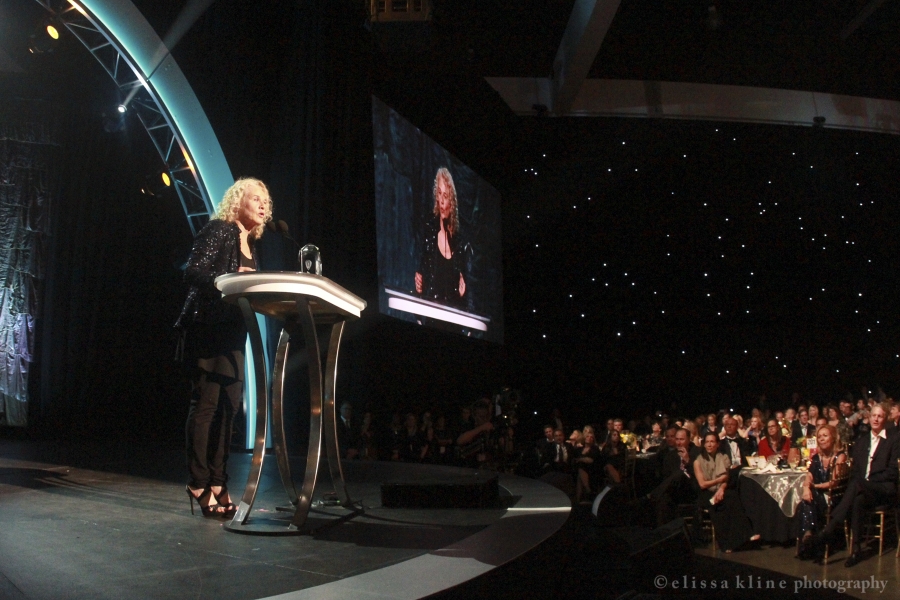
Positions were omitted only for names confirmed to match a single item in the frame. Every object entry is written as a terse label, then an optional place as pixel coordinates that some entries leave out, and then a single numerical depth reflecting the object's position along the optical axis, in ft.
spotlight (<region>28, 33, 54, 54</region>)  16.39
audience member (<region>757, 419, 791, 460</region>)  19.94
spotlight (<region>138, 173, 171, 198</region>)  19.61
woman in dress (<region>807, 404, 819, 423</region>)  22.91
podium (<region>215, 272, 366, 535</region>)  6.09
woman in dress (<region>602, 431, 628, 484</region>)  20.24
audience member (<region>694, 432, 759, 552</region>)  14.93
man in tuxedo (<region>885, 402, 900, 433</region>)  18.38
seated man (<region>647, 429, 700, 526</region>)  15.90
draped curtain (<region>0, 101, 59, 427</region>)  21.07
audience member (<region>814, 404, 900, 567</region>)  13.46
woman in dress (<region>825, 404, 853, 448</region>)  19.51
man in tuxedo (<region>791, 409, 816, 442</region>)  23.00
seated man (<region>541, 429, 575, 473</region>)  21.15
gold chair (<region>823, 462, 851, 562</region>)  14.28
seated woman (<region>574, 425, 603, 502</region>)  20.47
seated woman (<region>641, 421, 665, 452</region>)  23.88
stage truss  15.57
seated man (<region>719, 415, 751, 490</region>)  18.04
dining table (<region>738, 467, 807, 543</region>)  14.67
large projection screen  20.76
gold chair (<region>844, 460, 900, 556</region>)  13.71
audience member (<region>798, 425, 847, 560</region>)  13.94
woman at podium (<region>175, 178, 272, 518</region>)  6.91
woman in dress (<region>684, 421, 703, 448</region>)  20.02
